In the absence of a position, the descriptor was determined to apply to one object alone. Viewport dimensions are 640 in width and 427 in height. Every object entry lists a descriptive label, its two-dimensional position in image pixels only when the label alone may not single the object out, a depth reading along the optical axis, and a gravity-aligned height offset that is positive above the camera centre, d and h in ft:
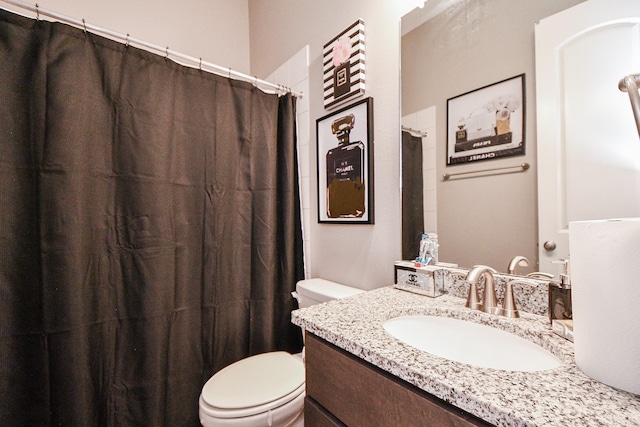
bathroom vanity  1.28 -0.94
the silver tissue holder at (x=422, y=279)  3.01 -0.79
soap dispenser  1.99 -0.74
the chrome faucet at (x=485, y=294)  2.44 -0.79
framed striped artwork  3.85 +2.13
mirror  2.57 +1.02
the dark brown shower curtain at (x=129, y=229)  3.22 -0.21
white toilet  3.05 -2.13
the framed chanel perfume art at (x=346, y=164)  3.90 +0.71
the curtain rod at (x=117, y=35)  3.22 +2.39
